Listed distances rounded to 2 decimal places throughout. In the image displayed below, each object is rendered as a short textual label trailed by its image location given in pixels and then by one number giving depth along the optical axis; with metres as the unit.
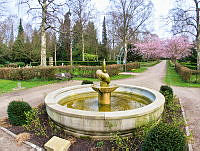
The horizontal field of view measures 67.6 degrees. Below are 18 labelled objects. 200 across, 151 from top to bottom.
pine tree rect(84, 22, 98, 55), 38.45
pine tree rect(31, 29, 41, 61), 31.42
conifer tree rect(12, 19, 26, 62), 32.42
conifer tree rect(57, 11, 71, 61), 39.88
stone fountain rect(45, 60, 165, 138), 3.51
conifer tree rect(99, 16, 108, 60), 40.72
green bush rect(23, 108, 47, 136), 4.07
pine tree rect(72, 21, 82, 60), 37.69
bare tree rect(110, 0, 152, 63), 22.06
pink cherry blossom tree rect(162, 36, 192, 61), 30.91
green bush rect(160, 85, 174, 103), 6.24
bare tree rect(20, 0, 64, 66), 14.50
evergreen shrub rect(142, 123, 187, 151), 2.63
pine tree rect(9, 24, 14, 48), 32.97
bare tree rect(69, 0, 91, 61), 26.38
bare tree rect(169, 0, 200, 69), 16.25
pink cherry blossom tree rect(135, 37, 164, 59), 37.72
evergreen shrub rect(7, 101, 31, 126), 4.52
